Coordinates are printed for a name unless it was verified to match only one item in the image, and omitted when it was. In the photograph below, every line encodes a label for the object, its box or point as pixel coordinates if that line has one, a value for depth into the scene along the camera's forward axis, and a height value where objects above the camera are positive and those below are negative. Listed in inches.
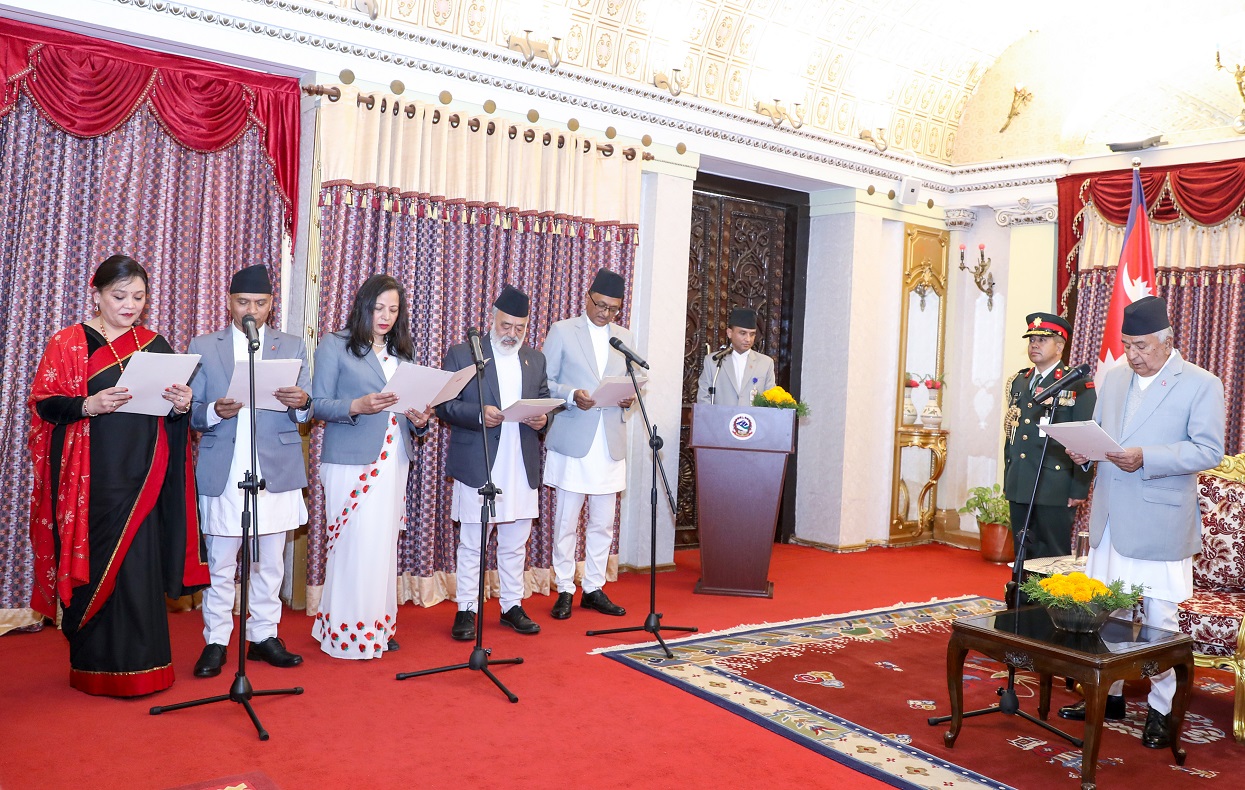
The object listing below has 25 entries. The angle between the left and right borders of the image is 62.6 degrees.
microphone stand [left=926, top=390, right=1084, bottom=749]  155.2 -49.9
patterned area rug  144.6 -51.6
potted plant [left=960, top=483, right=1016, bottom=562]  307.9 -39.3
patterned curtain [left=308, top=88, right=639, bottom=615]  214.5 +29.7
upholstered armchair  171.2 -32.9
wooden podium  246.1 -25.0
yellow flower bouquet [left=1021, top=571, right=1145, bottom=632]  143.3 -27.9
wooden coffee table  135.9 -35.0
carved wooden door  303.7 +32.7
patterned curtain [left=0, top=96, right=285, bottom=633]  187.8 +24.2
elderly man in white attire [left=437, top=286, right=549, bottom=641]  196.7 -15.9
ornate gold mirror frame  332.8 +9.6
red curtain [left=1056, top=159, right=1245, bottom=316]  277.1 +59.0
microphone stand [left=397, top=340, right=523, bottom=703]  160.2 -39.7
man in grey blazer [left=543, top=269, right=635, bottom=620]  217.0 -13.7
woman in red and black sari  151.2 -21.7
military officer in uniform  216.7 -11.8
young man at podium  266.4 +3.9
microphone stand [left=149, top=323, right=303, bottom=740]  143.1 -34.3
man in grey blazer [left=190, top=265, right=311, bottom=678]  164.9 -16.5
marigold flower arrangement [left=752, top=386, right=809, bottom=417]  247.6 -3.3
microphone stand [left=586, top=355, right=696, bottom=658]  191.0 -42.6
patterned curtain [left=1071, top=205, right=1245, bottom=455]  277.3 +32.0
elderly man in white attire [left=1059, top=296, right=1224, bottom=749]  153.8 -10.1
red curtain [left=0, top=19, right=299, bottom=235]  186.2 +51.9
